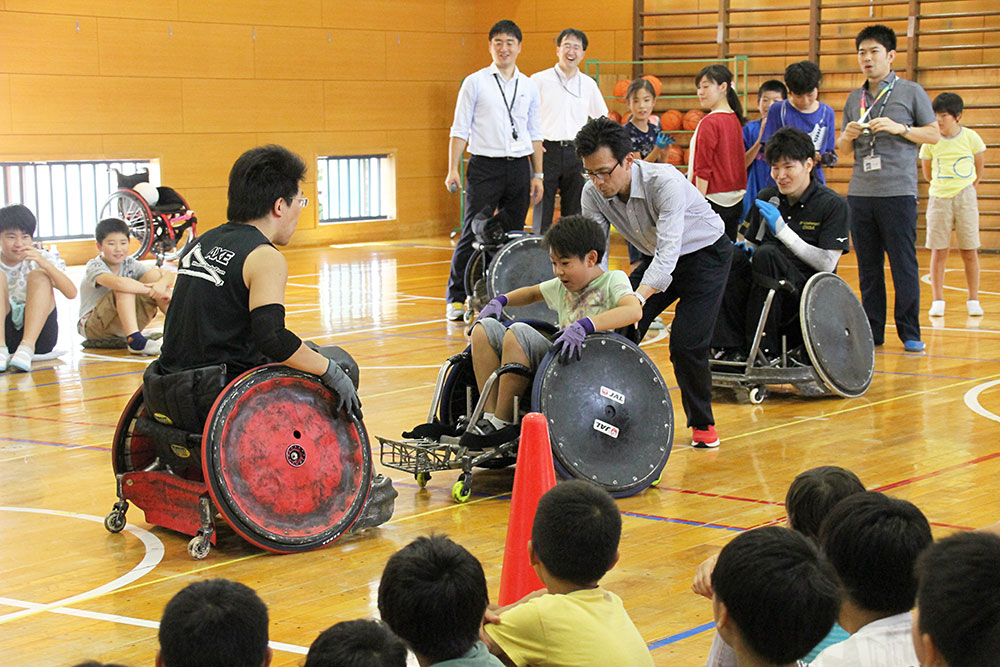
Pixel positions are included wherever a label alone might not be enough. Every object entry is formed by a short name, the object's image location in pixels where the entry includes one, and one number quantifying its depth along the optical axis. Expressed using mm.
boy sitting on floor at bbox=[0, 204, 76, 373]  7453
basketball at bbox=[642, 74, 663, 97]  13975
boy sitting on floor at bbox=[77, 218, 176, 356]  7883
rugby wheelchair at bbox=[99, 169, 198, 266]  11758
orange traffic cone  3410
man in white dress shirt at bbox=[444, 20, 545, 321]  8906
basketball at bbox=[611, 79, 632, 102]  14743
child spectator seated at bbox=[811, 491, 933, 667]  2158
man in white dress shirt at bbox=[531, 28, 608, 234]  9508
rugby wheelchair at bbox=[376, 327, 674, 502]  4594
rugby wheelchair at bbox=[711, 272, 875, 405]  6297
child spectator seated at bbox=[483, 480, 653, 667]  2479
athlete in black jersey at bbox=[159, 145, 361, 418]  4035
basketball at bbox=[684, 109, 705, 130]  14438
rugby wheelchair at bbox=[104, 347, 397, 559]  3967
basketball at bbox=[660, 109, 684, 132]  14773
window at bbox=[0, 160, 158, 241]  12344
